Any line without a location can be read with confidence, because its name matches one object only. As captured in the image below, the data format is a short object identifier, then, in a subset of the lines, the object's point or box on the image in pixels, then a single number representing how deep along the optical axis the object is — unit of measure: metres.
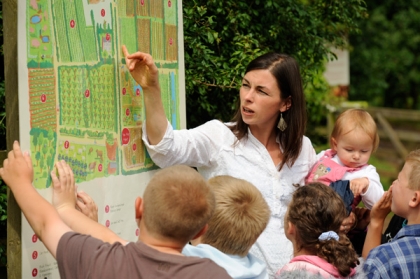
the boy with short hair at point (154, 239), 2.31
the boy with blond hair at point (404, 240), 3.04
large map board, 2.71
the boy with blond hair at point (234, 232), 2.63
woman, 3.30
